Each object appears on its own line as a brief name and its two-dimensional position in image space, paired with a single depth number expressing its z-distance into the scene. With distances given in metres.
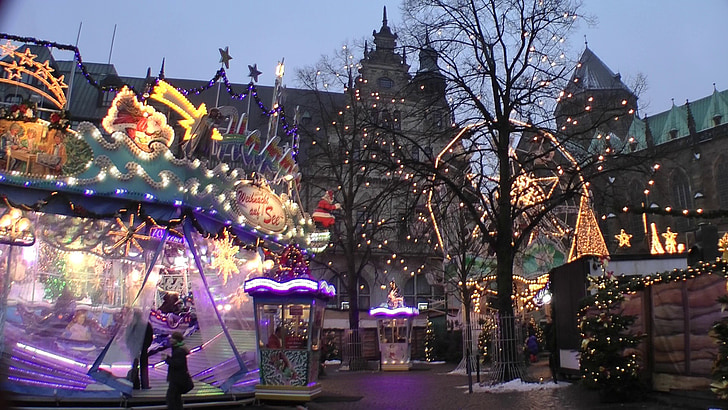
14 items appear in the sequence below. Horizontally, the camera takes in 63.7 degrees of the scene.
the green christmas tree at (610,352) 11.71
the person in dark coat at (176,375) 9.65
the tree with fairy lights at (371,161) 16.92
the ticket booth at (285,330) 12.84
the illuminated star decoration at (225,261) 15.65
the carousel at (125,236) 11.42
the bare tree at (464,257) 24.14
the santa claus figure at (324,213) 18.59
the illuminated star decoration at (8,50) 10.75
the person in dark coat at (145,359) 11.96
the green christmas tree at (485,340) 24.83
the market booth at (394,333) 27.08
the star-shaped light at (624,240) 23.56
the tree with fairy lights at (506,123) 15.73
